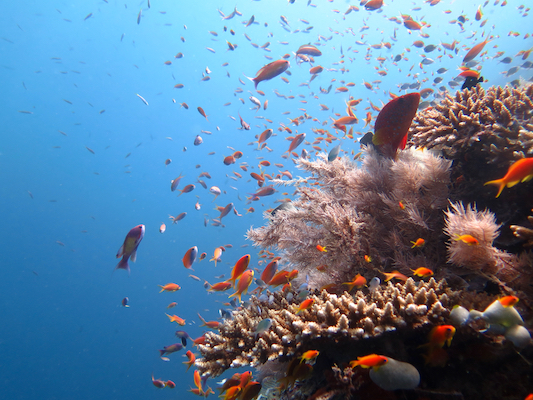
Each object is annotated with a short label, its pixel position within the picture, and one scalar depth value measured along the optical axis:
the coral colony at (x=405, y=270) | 1.56
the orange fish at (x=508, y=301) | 1.32
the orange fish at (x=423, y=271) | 1.95
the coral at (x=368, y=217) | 2.29
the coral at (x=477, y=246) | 1.71
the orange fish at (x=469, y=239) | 1.63
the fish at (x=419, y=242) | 2.08
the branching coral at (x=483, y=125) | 2.29
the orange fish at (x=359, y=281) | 2.16
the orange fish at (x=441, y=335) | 1.44
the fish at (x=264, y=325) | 2.03
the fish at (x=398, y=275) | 2.07
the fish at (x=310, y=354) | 1.75
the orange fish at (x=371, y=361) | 1.40
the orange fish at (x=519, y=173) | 1.50
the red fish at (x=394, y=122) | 2.50
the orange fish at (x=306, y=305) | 2.03
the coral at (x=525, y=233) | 1.75
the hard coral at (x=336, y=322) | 1.72
